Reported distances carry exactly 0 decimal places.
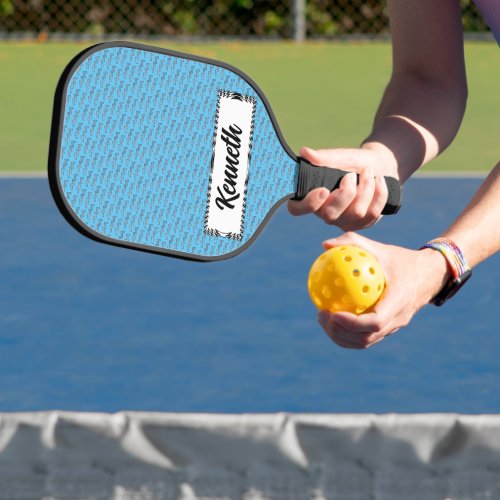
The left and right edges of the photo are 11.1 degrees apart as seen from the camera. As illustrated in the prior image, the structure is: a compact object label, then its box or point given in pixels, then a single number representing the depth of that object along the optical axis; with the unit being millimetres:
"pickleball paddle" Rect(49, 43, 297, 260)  4044
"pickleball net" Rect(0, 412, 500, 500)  4291
